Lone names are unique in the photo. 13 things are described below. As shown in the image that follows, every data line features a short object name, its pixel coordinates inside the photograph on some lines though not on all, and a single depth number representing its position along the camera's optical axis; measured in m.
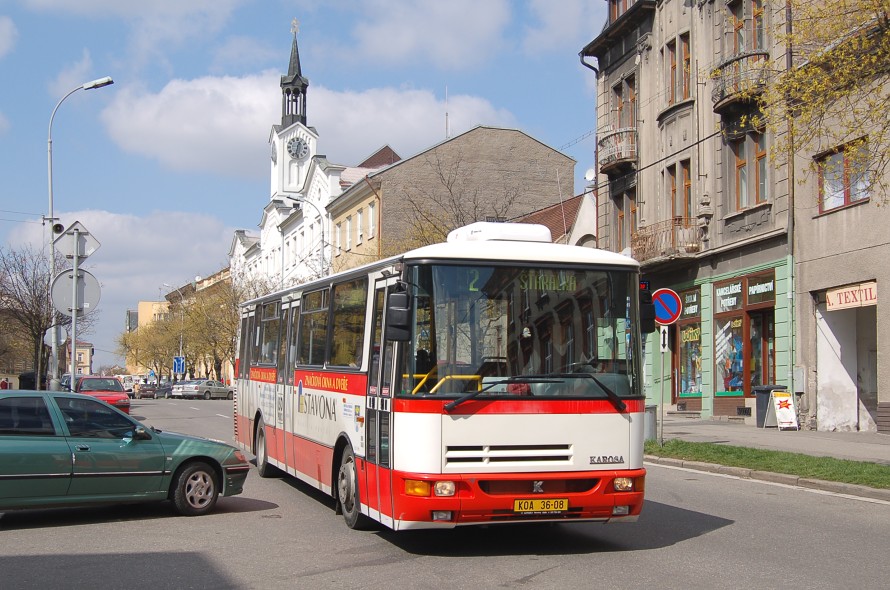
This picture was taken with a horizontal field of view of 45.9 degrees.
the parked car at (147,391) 75.71
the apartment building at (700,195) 26.31
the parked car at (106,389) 30.53
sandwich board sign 24.30
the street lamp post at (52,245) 22.67
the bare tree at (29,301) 39.06
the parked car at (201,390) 70.38
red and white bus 8.73
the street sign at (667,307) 19.52
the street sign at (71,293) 17.81
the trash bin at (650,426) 20.19
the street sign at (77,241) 18.28
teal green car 10.27
